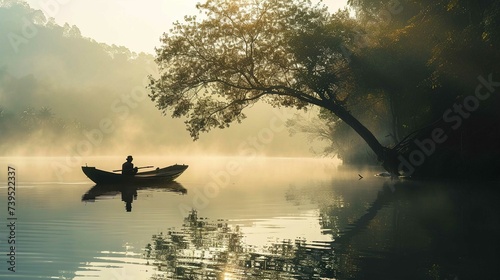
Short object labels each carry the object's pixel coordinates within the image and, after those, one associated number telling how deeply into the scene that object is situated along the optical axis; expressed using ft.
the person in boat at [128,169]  127.85
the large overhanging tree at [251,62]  143.33
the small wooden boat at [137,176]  124.47
